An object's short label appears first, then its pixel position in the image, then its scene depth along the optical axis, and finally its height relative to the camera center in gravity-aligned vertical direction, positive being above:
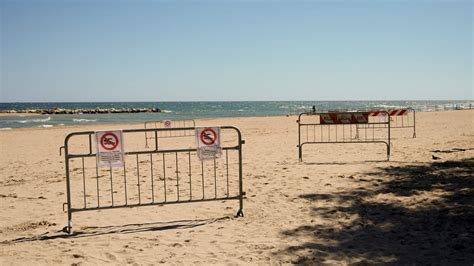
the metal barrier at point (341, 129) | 11.73 -1.36
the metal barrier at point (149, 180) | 7.48 -1.66
